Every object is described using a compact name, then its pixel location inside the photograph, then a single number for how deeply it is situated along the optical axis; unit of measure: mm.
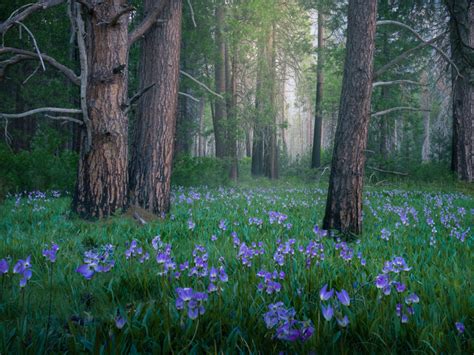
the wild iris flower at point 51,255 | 2163
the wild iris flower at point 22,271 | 1745
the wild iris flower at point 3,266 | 1760
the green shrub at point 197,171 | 13328
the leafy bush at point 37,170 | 9180
